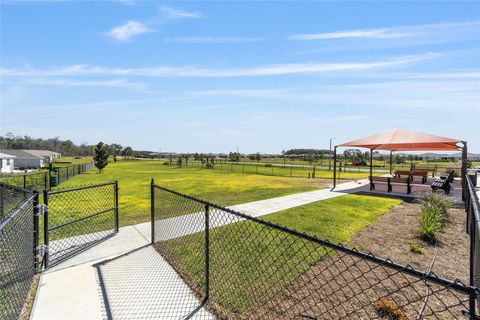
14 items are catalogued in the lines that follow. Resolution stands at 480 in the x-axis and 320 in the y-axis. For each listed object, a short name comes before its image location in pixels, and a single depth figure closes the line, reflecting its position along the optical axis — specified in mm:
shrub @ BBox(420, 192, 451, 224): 9047
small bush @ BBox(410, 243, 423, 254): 6150
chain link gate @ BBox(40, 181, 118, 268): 5455
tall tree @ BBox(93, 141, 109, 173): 31578
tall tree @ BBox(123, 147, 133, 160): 99438
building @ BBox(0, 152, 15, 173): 43625
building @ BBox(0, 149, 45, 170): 56281
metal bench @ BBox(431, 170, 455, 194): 15141
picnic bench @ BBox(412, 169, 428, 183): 18875
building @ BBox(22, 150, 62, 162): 72000
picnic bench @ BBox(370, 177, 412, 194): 14943
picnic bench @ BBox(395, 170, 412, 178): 19562
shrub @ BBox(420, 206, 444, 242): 7035
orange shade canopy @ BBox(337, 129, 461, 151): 14844
